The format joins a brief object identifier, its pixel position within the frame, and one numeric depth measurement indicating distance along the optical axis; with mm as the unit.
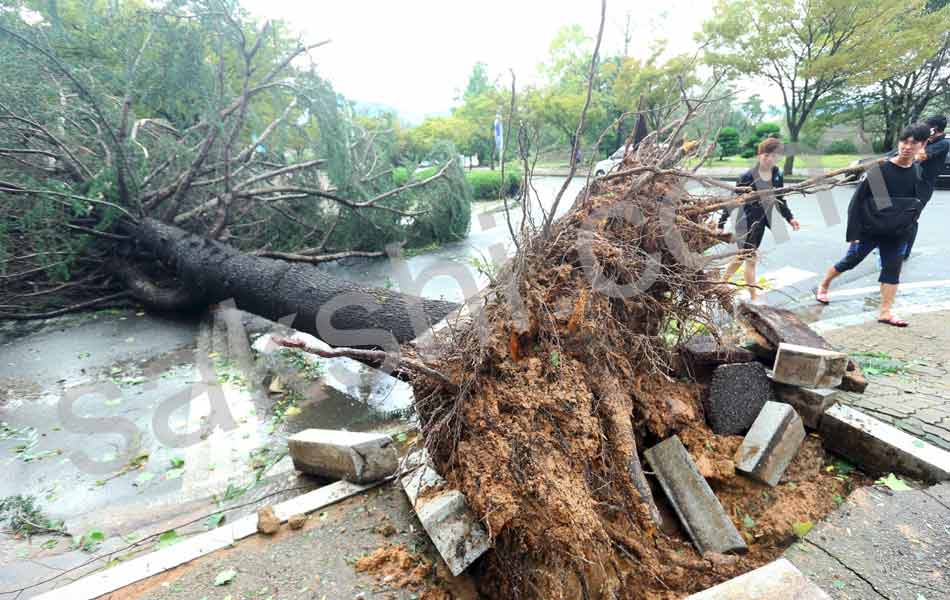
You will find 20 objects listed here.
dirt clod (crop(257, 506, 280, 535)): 2273
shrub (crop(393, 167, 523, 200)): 16406
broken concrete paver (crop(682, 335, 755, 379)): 2787
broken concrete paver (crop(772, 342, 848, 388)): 2643
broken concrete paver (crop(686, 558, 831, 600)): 1498
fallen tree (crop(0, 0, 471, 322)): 4629
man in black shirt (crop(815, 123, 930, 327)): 3873
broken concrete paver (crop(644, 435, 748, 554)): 2121
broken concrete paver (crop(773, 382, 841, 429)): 2643
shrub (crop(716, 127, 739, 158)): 20688
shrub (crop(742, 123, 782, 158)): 22094
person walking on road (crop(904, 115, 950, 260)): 4656
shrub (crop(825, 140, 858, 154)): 22484
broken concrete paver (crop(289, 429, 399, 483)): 2561
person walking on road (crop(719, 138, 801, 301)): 4230
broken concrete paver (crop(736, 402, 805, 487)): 2375
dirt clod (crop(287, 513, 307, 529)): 2301
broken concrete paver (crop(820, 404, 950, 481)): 2244
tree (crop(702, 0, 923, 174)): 13758
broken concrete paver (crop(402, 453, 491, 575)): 1931
